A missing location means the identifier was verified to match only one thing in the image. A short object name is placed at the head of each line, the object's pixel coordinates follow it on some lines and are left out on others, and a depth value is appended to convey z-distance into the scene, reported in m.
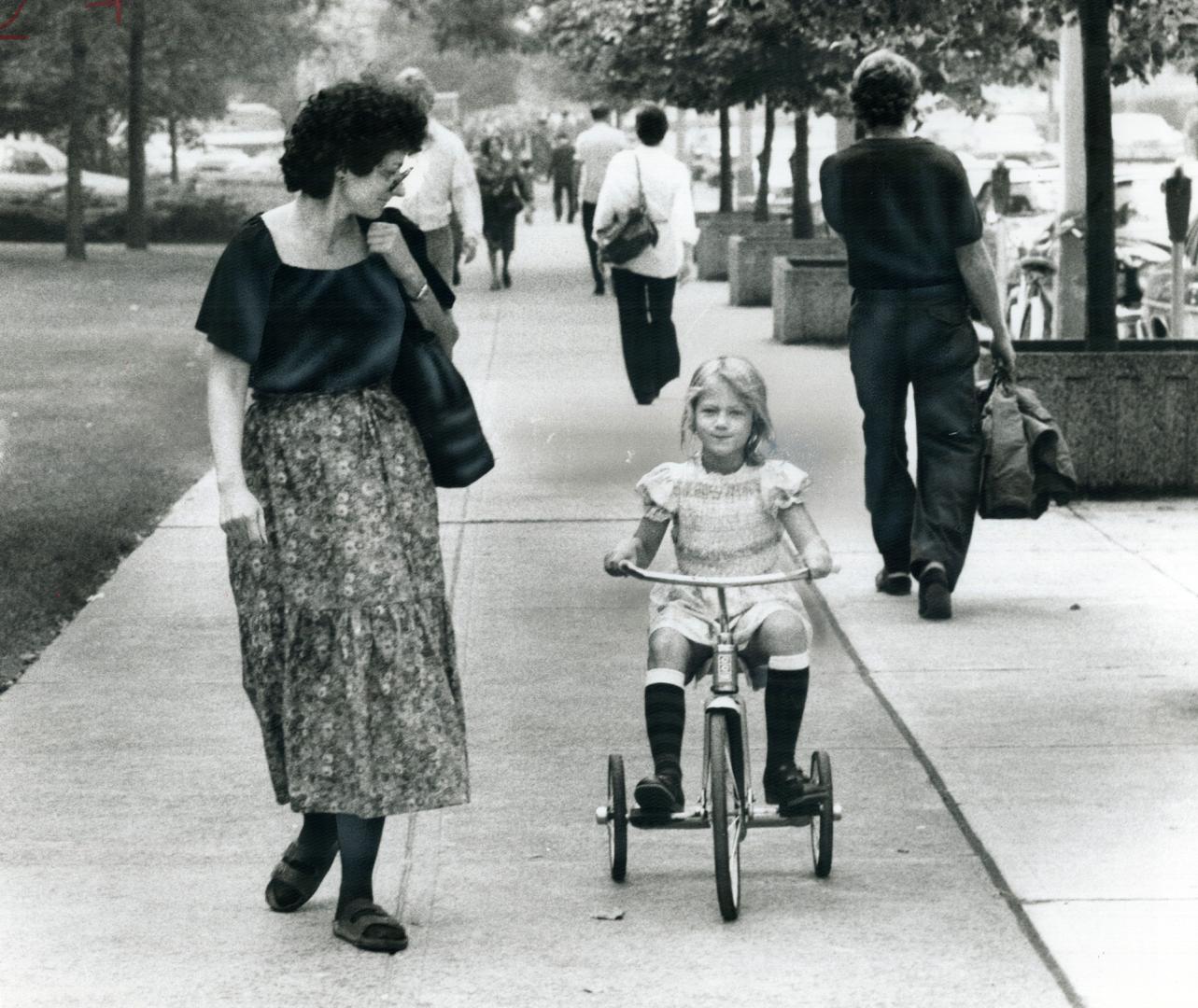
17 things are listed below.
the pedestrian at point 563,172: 39.75
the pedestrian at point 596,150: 19.45
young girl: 4.89
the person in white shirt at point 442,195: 11.07
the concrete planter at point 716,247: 25.62
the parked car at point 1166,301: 14.66
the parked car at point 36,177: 34.60
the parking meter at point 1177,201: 12.91
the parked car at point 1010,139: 38.91
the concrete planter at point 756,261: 20.92
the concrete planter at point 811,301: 17.45
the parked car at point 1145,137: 39.94
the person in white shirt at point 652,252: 12.12
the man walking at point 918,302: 7.64
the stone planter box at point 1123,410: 10.04
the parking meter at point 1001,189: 16.84
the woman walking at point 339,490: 4.55
